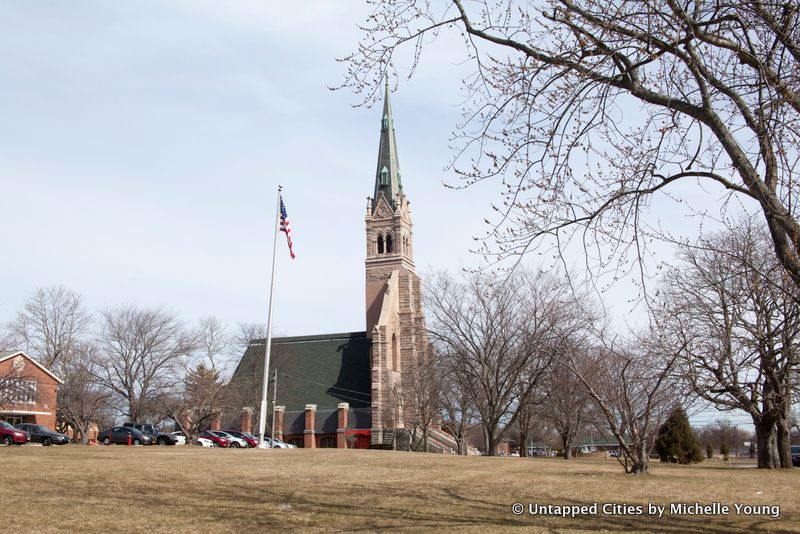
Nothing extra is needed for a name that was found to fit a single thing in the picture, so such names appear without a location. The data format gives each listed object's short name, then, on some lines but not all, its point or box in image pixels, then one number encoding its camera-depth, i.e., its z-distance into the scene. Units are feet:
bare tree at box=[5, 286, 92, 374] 212.23
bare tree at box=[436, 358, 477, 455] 157.48
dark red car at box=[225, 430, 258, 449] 157.38
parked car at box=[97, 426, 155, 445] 135.23
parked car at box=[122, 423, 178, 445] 141.79
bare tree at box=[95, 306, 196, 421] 198.59
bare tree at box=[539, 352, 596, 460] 140.36
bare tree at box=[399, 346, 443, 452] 163.53
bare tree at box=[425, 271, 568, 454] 140.97
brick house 153.48
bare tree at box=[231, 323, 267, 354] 240.53
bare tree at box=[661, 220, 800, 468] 78.28
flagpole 104.37
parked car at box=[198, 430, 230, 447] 152.76
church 216.33
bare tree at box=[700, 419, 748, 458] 325.68
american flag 120.16
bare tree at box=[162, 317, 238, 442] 190.80
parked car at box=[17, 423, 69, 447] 122.52
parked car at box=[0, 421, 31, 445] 112.57
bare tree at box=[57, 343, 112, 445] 192.90
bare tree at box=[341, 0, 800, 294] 27.25
